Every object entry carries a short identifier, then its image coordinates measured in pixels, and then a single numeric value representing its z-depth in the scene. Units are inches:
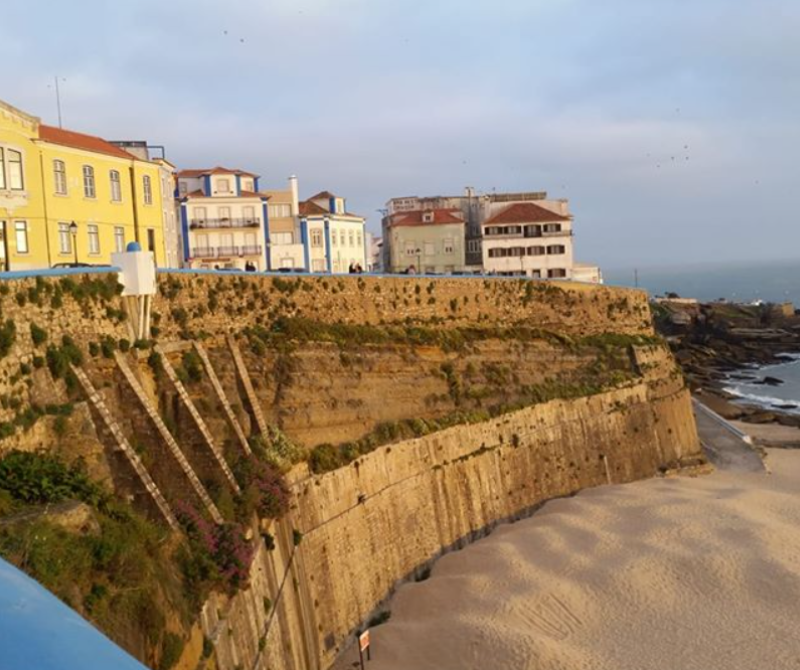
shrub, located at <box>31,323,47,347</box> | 644.1
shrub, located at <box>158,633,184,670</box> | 470.3
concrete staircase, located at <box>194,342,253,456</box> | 821.4
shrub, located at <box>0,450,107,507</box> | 534.0
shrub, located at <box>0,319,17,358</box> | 602.7
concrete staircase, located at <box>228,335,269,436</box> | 868.6
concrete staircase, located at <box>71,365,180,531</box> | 638.5
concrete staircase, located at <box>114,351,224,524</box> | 698.8
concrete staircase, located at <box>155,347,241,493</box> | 761.0
